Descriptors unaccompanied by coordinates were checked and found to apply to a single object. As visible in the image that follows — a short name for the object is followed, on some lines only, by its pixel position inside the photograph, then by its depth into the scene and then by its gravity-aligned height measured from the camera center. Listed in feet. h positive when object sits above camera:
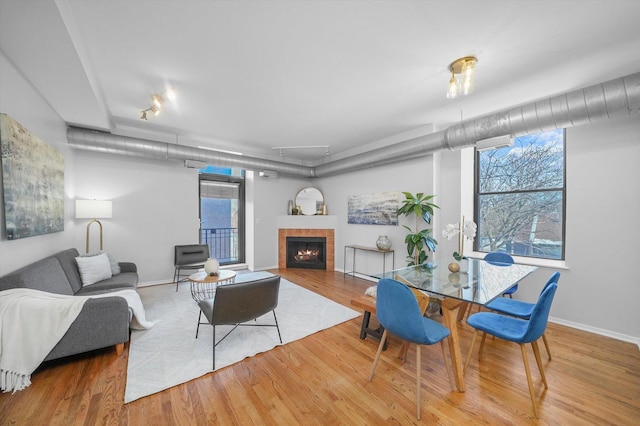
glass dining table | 6.04 -2.09
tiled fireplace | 19.02 -1.65
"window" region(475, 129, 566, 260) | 10.82 +0.68
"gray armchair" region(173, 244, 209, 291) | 14.61 -2.92
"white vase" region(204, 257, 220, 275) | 10.27 -2.44
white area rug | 6.54 -4.49
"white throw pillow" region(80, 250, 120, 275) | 11.54 -2.67
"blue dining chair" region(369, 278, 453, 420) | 5.42 -2.54
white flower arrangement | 8.46 -0.70
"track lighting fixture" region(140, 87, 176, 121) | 9.03 +4.34
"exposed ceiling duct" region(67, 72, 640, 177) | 7.18 +3.31
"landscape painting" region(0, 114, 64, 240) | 6.50 +0.92
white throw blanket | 5.84 -3.02
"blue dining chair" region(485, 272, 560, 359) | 7.37 -3.14
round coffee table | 9.72 -2.80
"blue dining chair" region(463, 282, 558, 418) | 5.40 -3.01
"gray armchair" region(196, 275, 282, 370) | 6.98 -2.81
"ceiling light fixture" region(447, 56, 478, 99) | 6.98 +4.31
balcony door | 17.87 -0.40
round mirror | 20.21 +0.92
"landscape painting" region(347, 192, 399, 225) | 14.92 +0.13
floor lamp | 11.58 +0.09
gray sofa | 6.59 -3.07
